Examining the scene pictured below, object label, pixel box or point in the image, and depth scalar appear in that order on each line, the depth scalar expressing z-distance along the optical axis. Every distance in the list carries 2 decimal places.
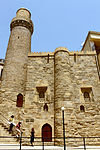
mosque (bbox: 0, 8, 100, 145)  11.51
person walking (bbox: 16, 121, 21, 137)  10.36
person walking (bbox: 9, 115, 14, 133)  10.60
